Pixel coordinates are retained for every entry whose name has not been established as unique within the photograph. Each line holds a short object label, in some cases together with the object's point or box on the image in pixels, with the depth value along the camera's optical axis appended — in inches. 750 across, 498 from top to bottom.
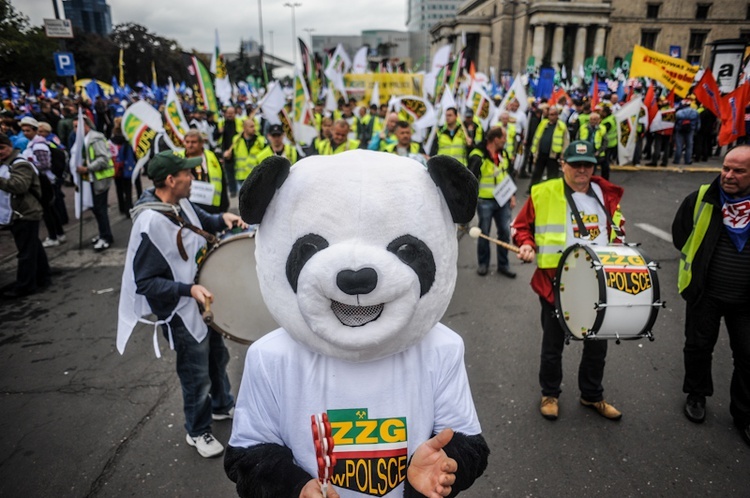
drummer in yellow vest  133.3
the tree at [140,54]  1720.0
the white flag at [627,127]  458.6
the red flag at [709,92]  279.9
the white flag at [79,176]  285.3
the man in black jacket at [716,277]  123.6
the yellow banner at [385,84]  583.8
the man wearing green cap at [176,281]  106.2
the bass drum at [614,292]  110.7
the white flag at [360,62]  686.4
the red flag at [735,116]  219.9
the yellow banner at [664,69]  363.9
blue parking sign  463.2
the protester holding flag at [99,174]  290.0
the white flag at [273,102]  341.4
